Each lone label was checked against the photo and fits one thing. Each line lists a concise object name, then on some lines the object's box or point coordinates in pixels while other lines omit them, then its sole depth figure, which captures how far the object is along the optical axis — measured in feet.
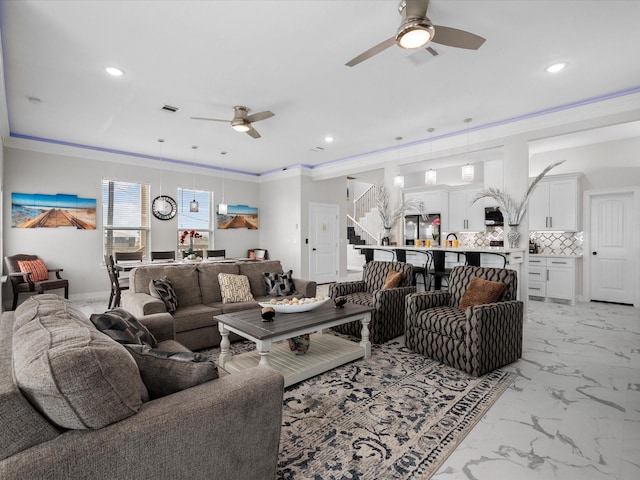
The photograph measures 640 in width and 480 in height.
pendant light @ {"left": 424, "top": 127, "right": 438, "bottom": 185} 17.68
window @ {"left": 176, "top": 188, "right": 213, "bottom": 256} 24.89
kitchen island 15.29
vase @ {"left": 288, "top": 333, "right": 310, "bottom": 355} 10.24
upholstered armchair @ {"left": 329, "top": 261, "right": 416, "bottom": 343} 12.15
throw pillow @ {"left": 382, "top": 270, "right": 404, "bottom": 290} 13.46
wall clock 23.13
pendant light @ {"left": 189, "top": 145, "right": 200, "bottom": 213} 22.57
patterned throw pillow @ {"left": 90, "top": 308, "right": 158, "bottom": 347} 5.33
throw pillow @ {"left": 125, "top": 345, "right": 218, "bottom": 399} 4.43
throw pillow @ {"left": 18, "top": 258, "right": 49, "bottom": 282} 17.64
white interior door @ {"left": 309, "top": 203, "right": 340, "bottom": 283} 26.81
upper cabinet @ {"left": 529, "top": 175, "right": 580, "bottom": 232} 19.49
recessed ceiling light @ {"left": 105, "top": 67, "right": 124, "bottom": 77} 11.24
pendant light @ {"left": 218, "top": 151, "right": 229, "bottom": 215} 22.75
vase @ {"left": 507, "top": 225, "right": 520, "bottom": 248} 16.02
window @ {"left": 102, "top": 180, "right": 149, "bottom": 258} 21.71
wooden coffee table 8.64
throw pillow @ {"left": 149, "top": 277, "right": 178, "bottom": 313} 11.34
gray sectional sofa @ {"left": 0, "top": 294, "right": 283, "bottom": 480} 3.17
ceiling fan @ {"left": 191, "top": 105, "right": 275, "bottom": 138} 13.91
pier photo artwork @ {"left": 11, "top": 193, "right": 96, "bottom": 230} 18.67
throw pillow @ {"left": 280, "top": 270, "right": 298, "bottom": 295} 14.37
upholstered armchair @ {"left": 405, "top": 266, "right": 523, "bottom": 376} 9.37
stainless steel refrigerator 25.77
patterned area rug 5.90
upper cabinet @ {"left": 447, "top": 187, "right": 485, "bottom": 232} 23.67
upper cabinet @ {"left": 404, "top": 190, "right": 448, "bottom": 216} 25.34
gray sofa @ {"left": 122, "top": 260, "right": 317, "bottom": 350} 11.03
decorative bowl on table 10.11
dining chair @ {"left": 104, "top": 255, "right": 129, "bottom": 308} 16.62
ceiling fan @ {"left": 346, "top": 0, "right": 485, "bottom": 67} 7.29
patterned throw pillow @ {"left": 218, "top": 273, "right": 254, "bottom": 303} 13.11
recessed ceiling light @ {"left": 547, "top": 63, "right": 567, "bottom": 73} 10.99
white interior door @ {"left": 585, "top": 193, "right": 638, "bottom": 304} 18.38
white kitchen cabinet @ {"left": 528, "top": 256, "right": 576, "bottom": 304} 19.12
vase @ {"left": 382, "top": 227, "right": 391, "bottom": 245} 20.35
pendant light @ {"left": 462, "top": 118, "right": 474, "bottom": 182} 17.19
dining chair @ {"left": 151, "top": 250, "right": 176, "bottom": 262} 21.29
